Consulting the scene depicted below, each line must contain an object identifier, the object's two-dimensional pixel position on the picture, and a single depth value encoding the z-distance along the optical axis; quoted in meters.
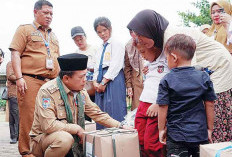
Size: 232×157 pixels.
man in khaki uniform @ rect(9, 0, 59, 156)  4.13
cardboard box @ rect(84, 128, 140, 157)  2.59
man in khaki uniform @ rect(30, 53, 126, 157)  3.08
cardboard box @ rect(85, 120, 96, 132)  4.01
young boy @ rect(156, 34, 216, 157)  2.44
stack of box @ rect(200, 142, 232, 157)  1.87
